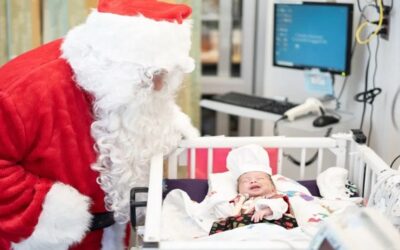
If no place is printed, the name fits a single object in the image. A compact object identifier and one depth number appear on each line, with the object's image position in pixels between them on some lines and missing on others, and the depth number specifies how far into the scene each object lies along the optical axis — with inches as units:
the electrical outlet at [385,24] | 95.8
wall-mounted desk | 103.5
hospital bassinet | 75.2
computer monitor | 106.9
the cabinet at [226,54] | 129.3
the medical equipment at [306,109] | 105.7
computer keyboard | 110.1
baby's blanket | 72.1
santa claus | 66.4
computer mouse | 103.0
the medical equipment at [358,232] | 40.8
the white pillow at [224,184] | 76.0
